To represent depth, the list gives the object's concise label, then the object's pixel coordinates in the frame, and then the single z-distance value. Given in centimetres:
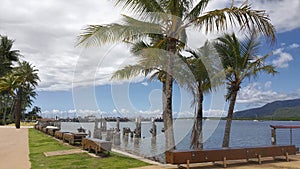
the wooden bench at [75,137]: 1098
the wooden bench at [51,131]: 1655
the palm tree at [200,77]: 990
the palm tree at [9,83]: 3013
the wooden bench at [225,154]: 581
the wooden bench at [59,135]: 1314
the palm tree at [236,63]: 979
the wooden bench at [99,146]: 799
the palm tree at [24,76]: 2880
